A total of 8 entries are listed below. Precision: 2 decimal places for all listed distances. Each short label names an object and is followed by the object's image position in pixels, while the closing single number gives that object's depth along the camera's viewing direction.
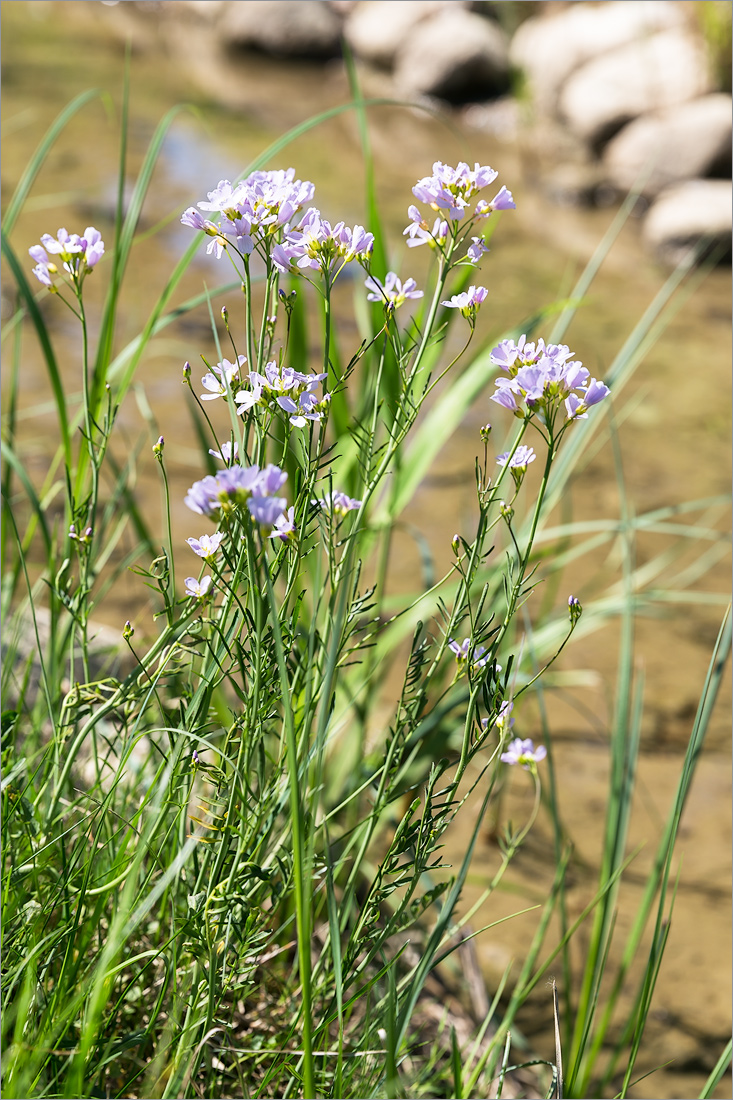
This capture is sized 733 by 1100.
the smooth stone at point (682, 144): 5.27
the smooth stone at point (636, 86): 5.85
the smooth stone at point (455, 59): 6.95
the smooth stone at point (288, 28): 7.81
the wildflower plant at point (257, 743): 0.71
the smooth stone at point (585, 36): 6.36
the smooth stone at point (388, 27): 7.29
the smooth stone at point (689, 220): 4.67
